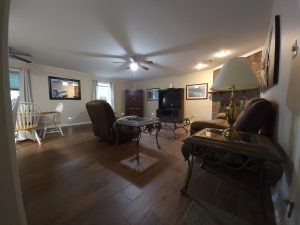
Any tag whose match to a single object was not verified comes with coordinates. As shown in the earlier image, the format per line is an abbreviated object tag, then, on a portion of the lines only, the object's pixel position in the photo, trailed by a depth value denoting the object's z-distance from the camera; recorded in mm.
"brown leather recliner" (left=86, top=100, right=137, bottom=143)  2613
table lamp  1067
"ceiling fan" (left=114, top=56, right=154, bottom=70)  3438
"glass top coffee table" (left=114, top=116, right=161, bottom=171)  2261
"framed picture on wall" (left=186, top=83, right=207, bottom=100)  5137
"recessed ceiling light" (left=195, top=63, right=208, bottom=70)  4312
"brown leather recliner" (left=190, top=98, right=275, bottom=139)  1334
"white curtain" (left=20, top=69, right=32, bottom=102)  3855
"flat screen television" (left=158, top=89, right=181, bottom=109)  5559
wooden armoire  6738
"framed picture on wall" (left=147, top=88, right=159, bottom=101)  6602
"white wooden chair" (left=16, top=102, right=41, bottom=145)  2707
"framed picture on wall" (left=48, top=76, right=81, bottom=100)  4537
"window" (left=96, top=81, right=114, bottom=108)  5965
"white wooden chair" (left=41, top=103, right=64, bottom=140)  4039
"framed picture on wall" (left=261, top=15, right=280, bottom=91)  1385
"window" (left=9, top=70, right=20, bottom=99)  3757
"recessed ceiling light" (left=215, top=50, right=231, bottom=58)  3238
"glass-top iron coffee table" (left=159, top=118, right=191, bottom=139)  4259
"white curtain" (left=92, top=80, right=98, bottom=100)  5687
